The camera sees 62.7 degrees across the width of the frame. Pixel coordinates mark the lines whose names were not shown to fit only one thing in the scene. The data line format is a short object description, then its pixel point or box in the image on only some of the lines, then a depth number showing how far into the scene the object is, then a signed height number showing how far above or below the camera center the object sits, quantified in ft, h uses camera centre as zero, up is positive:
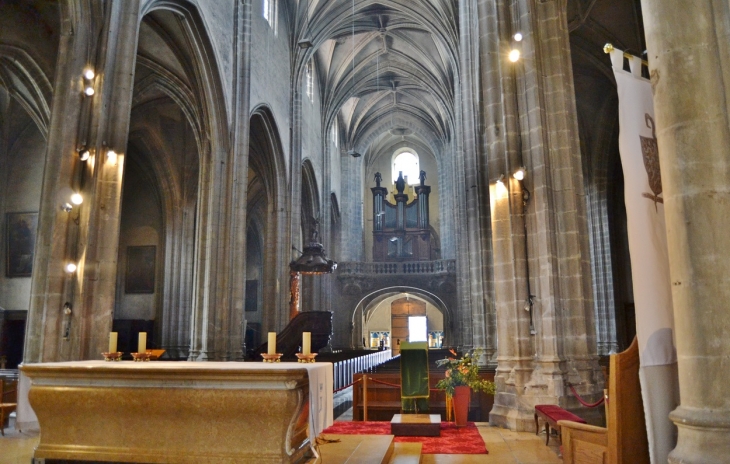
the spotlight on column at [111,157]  30.71 +9.35
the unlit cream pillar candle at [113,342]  19.27 -0.01
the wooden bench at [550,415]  21.08 -2.84
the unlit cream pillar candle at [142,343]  19.58 -0.05
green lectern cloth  27.04 -1.70
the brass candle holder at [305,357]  16.96 -0.50
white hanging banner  11.34 +1.62
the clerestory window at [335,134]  100.89 +34.69
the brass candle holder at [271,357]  17.44 -0.50
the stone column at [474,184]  49.24 +12.92
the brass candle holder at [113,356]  18.79 -0.44
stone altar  14.29 -1.70
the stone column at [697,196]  10.14 +2.43
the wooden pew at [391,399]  34.30 -3.55
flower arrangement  28.35 -1.89
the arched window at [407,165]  120.47 +34.62
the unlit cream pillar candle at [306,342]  17.40 -0.08
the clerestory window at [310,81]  82.89 +35.69
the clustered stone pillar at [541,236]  29.22 +5.06
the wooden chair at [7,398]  24.66 -2.53
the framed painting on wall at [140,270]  73.05 +8.59
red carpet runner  22.12 -4.04
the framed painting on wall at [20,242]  58.08 +9.66
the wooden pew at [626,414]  11.64 -1.52
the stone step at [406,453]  19.07 -3.86
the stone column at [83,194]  28.50 +7.21
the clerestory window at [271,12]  62.25 +34.32
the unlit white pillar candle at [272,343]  18.01 -0.10
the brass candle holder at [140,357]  18.85 -0.48
